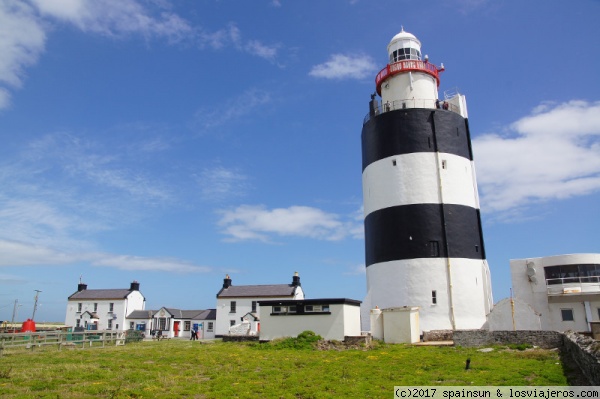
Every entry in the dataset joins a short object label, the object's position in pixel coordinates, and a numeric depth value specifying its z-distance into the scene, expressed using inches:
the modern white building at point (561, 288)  1083.9
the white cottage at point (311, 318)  1053.2
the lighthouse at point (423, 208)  1148.5
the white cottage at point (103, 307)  2229.7
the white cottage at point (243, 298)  2009.1
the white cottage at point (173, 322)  2146.9
